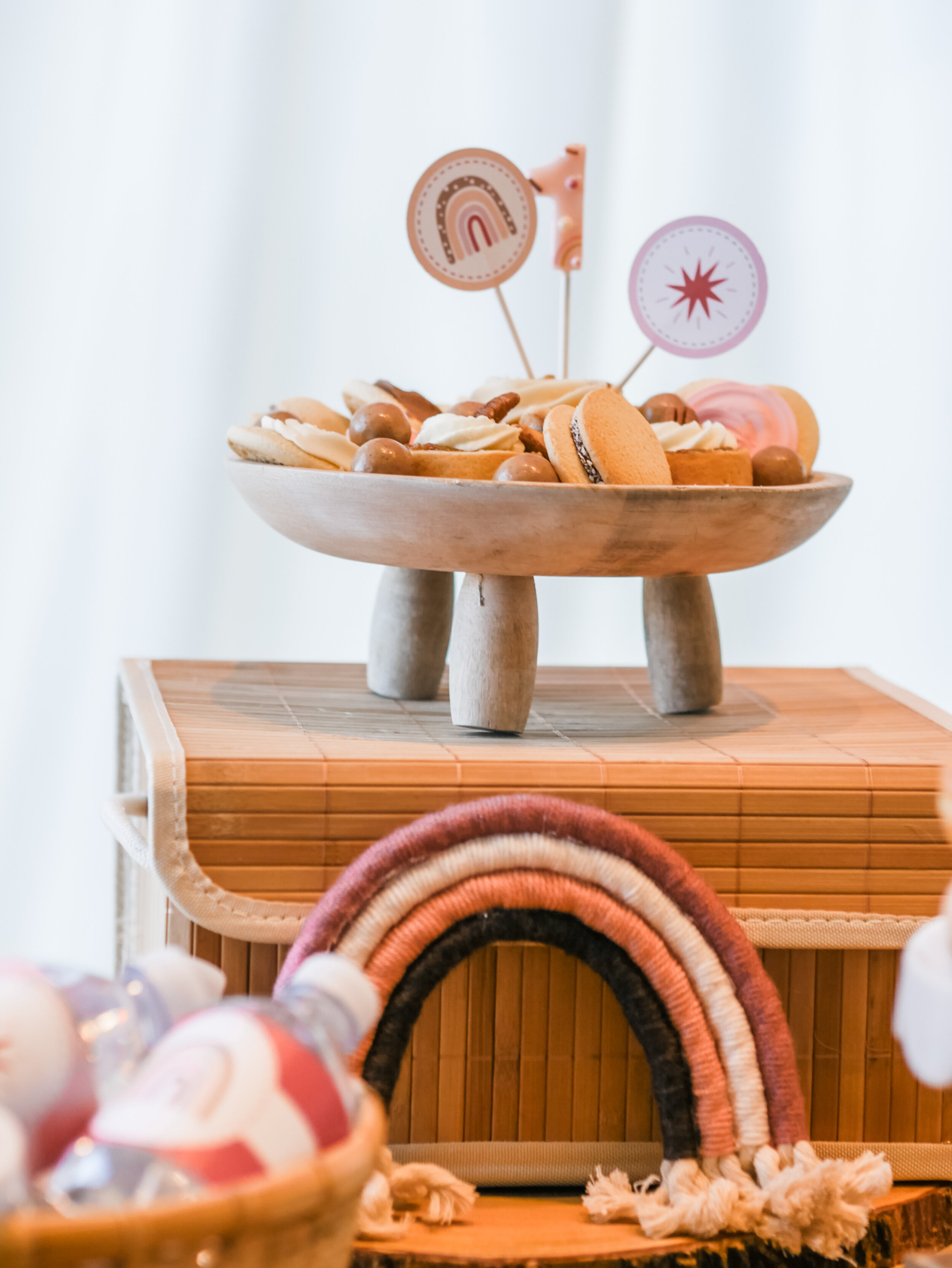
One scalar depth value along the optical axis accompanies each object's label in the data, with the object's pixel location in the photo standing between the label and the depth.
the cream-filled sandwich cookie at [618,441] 0.95
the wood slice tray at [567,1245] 0.86
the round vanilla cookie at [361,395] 1.04
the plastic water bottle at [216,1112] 0.75
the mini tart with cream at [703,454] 0.98
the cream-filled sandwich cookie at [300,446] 0.98
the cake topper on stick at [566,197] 1.08
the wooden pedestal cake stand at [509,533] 0.93
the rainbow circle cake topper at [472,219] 1.05
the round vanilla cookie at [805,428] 1.06
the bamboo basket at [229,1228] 0.68
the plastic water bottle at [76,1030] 0.77
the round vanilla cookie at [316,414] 1.02
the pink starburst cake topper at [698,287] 1.04
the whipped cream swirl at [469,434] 0.97
